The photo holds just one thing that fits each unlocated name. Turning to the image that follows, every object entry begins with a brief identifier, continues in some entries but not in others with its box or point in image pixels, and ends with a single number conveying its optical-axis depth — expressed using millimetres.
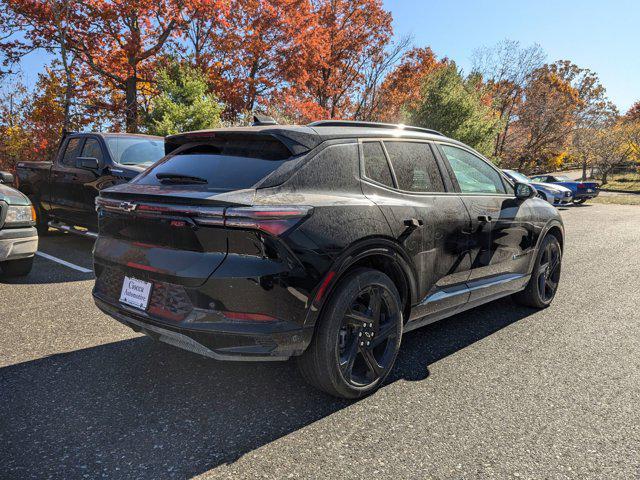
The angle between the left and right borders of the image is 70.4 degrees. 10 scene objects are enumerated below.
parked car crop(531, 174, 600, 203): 21703
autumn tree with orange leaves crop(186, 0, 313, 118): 20797
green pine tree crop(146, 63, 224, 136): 15258
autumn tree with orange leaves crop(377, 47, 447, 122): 28891
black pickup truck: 6793
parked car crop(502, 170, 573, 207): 20562
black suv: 2406
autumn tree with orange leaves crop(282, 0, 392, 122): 26188
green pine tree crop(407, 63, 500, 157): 21844
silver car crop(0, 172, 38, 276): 4984
